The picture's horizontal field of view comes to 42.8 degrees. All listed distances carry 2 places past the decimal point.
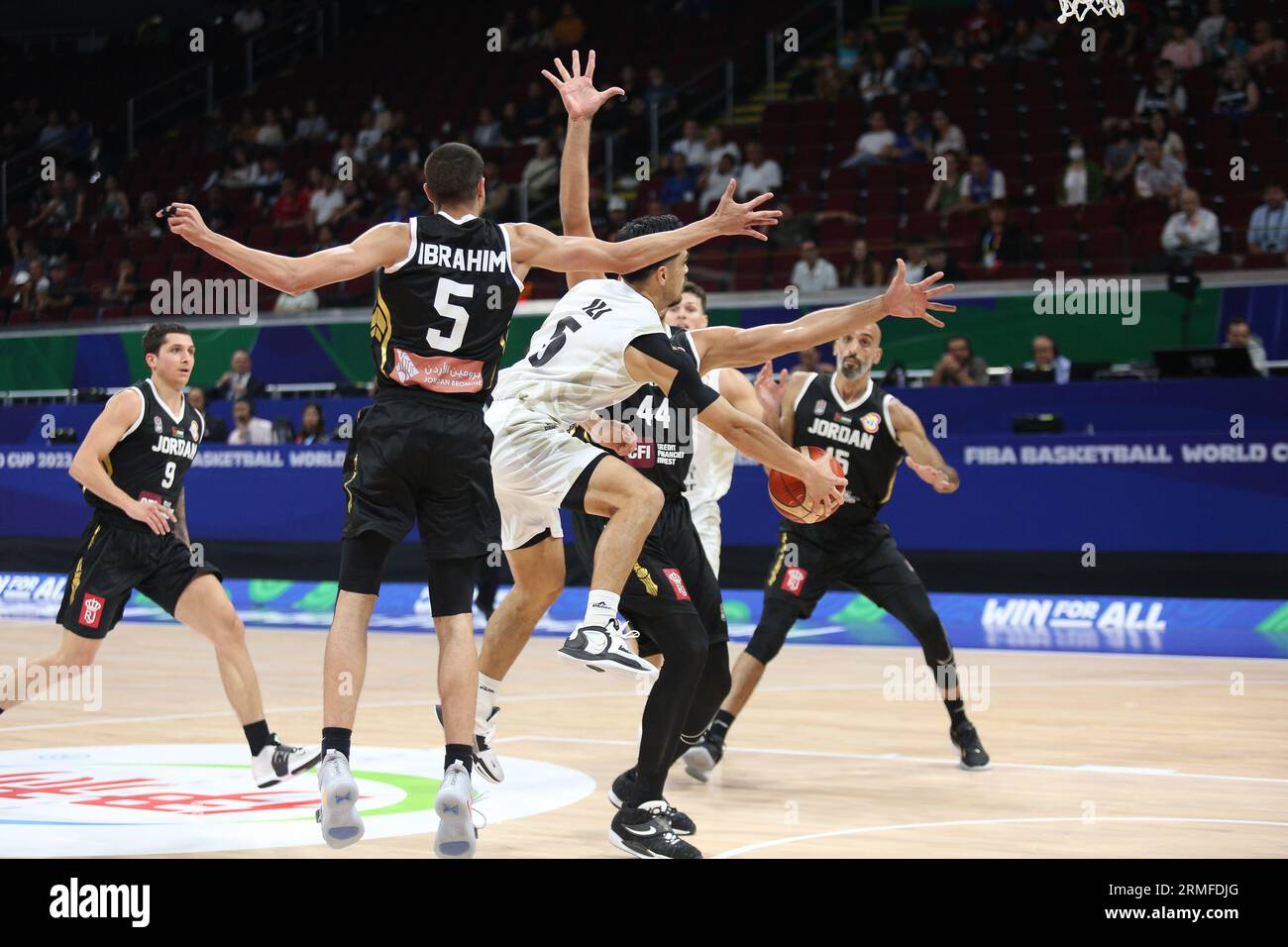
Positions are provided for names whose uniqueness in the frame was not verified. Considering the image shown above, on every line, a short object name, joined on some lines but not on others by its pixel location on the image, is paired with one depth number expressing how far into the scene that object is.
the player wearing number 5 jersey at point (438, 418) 5.47
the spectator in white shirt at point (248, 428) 16.97
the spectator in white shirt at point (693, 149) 19.80
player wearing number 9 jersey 7.12
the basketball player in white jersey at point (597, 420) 5.82
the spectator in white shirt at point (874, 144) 18.69
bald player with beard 8.06
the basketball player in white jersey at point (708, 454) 8.03
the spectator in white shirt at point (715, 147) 19.67
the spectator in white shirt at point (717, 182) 18.52
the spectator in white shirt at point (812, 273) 16.44
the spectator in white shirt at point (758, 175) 18.77
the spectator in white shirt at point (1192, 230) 15.09
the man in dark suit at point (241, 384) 17.56
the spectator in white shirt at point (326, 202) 21.34
